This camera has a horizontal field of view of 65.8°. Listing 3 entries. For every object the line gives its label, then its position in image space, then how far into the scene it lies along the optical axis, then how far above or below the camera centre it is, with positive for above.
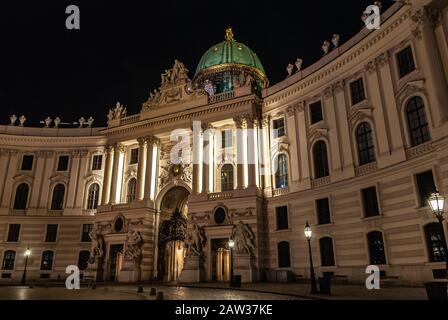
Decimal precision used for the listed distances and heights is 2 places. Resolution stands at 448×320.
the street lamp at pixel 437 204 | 13.04 +2.25
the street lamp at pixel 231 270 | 25.64 -0.10
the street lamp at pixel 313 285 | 18.25 -0.89
